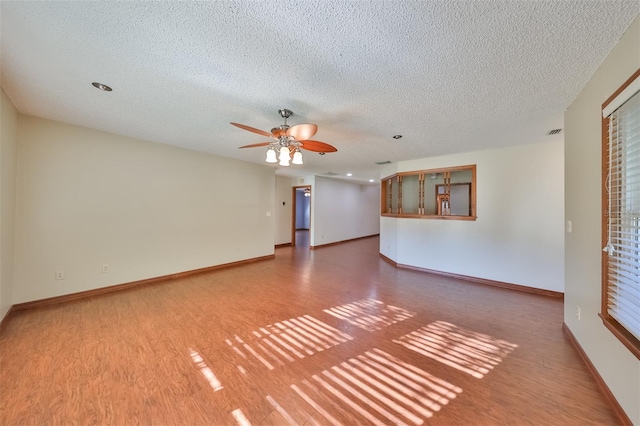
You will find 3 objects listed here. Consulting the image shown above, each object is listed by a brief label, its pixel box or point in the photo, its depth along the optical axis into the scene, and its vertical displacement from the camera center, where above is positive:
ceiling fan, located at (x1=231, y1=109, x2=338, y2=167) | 2.20 +0.76
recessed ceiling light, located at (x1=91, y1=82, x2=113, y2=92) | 2.05 +1.12
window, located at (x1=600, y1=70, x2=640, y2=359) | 1.31 +0.02
